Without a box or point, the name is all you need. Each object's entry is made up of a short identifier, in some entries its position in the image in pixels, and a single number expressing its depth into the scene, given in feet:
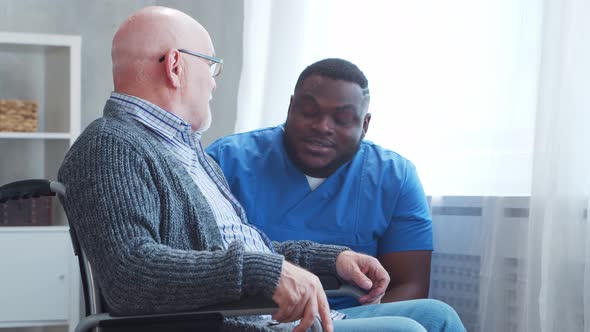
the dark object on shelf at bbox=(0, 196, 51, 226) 10.82
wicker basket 11.06
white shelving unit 10.65
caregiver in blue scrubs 6.81
